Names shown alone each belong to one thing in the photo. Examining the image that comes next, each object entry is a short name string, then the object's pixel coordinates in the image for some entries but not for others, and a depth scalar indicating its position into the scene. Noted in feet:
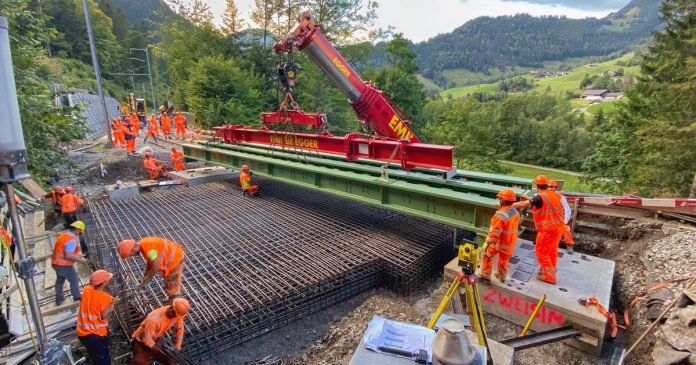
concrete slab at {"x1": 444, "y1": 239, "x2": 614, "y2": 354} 12.45
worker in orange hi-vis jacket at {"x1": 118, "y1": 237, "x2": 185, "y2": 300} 13.33
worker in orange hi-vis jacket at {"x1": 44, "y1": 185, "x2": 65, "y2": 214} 24.97
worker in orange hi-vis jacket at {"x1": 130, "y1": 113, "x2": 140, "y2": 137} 50.37
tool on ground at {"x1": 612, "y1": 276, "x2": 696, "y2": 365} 11.24
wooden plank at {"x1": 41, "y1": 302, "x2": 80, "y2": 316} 16.17
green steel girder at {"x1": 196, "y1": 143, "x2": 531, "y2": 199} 17.94
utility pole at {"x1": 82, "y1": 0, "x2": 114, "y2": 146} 51.32
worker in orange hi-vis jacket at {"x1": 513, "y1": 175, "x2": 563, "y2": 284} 13.80
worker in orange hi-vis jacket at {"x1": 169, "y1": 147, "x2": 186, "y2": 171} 39.84
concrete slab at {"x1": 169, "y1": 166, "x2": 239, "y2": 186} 36.32
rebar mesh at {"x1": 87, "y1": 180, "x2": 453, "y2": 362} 14.66
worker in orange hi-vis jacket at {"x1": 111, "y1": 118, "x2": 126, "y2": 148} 53.78
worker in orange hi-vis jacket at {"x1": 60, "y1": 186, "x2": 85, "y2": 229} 24.36
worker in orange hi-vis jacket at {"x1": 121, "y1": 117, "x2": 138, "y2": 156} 47.54
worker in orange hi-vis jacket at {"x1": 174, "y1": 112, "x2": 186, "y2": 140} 56.08
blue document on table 7.20
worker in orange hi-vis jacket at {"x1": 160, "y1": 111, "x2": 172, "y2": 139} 60.39
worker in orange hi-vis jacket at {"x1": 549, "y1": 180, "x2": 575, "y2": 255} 14.38
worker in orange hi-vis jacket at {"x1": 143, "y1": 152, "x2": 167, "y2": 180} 38.09
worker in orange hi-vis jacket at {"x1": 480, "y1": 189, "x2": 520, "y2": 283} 13.58
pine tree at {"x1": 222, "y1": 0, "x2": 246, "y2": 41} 82.02
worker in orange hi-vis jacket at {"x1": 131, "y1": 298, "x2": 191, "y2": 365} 11.59
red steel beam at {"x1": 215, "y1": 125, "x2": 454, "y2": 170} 19.69
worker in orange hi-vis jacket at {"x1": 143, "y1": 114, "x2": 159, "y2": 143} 58.95
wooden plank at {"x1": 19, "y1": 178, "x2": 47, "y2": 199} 31.01
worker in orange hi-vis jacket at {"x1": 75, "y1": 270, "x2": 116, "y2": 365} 11.82
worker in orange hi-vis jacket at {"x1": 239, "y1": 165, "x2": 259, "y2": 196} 30.53
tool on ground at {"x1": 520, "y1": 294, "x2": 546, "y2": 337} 12.71
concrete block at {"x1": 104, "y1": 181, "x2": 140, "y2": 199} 33.37
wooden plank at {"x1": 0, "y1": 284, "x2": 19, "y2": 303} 13.36
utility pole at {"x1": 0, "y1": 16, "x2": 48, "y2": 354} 8.11
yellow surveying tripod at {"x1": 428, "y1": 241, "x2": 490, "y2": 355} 10.11
